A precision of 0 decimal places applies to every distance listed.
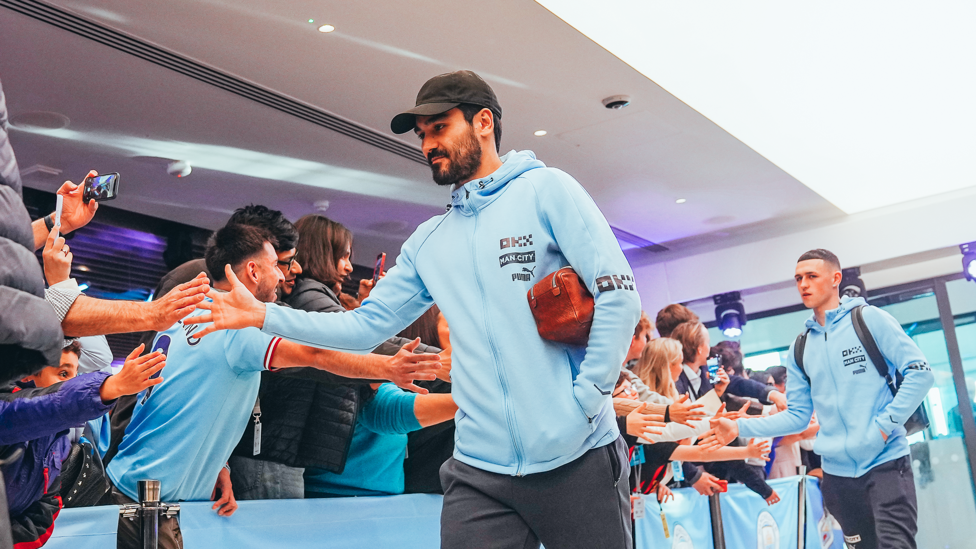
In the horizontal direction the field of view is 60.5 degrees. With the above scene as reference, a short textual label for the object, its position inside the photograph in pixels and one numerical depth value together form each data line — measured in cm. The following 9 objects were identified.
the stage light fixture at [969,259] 802
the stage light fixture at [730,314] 930
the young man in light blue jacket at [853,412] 381
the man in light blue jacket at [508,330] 176
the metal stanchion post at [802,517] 579
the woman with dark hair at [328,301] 277
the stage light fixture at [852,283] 860
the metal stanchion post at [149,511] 207
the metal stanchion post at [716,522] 476
